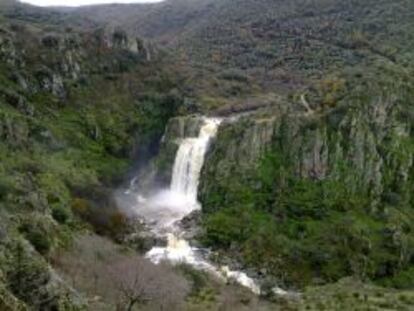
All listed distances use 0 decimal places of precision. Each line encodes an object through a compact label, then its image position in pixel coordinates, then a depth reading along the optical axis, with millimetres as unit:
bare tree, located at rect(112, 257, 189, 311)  43219
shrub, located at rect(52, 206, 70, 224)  70756
